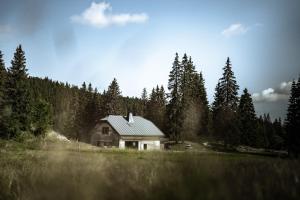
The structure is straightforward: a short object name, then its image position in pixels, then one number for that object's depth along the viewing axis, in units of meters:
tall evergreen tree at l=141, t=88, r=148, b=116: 116.45
